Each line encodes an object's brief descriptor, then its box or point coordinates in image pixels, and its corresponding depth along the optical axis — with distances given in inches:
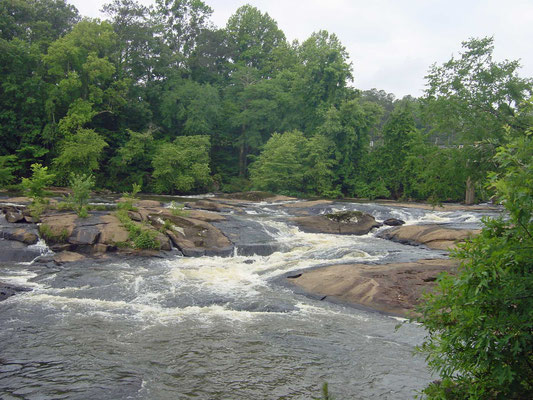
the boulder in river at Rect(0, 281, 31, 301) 398.3
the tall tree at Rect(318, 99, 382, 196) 1487.5
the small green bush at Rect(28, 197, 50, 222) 606.2
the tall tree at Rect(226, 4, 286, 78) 1947.6
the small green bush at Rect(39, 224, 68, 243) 560.1
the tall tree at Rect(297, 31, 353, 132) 1588.3
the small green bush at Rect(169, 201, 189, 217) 684.7
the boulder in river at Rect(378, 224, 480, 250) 630.5
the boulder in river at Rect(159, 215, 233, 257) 602.2
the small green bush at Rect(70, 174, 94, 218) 636.1
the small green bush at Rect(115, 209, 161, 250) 572.1
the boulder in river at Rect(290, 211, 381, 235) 761.0
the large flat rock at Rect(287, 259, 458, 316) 407.2
